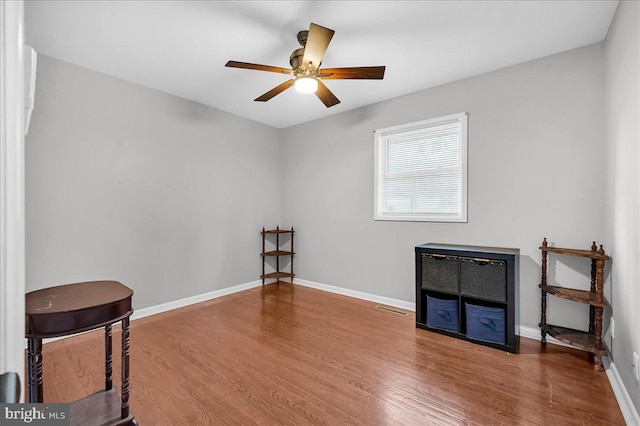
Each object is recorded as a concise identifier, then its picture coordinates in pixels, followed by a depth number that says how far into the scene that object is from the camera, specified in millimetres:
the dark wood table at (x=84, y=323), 1324
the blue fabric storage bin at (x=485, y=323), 2654
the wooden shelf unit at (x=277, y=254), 4718
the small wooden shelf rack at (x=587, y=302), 2281
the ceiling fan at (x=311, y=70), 2217
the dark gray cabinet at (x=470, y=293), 2643
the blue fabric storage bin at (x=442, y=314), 2904
